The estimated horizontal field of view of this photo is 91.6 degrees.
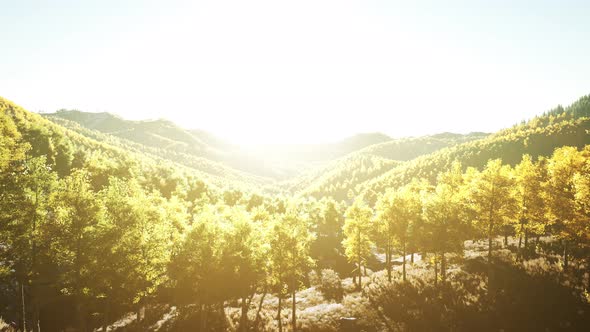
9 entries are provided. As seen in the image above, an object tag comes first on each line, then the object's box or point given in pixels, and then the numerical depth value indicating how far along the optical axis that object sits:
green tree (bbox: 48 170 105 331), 20.69
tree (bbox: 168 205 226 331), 25.98
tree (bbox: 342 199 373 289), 40.19
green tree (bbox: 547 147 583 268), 25.63
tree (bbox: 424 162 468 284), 31.75
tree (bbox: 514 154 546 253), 32.94
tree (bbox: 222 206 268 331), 27.55
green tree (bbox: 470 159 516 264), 29.56
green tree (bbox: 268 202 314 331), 29.75
